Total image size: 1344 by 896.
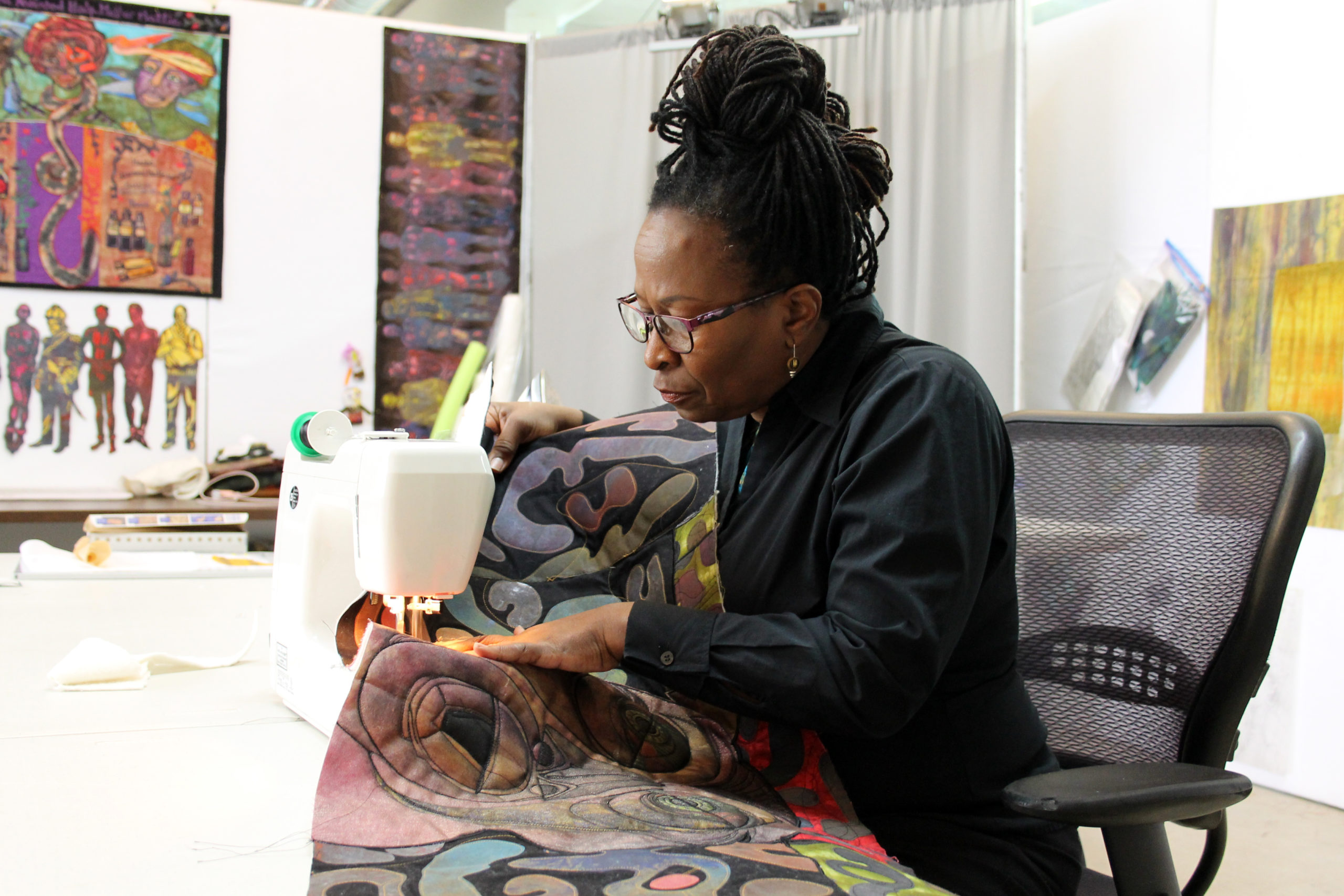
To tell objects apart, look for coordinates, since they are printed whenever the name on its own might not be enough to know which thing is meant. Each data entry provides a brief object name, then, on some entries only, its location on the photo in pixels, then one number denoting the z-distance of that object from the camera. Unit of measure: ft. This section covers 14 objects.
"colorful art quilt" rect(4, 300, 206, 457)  11.21
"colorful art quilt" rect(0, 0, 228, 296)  11.19
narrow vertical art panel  12.59
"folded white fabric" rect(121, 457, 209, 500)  11.03
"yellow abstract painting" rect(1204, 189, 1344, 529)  9.02
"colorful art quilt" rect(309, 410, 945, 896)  2.48
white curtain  11.22
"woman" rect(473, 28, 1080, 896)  3.19
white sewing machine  3.59
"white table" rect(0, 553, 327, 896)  2.61
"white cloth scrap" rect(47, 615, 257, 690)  4.29
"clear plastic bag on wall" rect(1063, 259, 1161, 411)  10.80
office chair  3.49
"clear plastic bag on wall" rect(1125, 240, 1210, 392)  10.27
